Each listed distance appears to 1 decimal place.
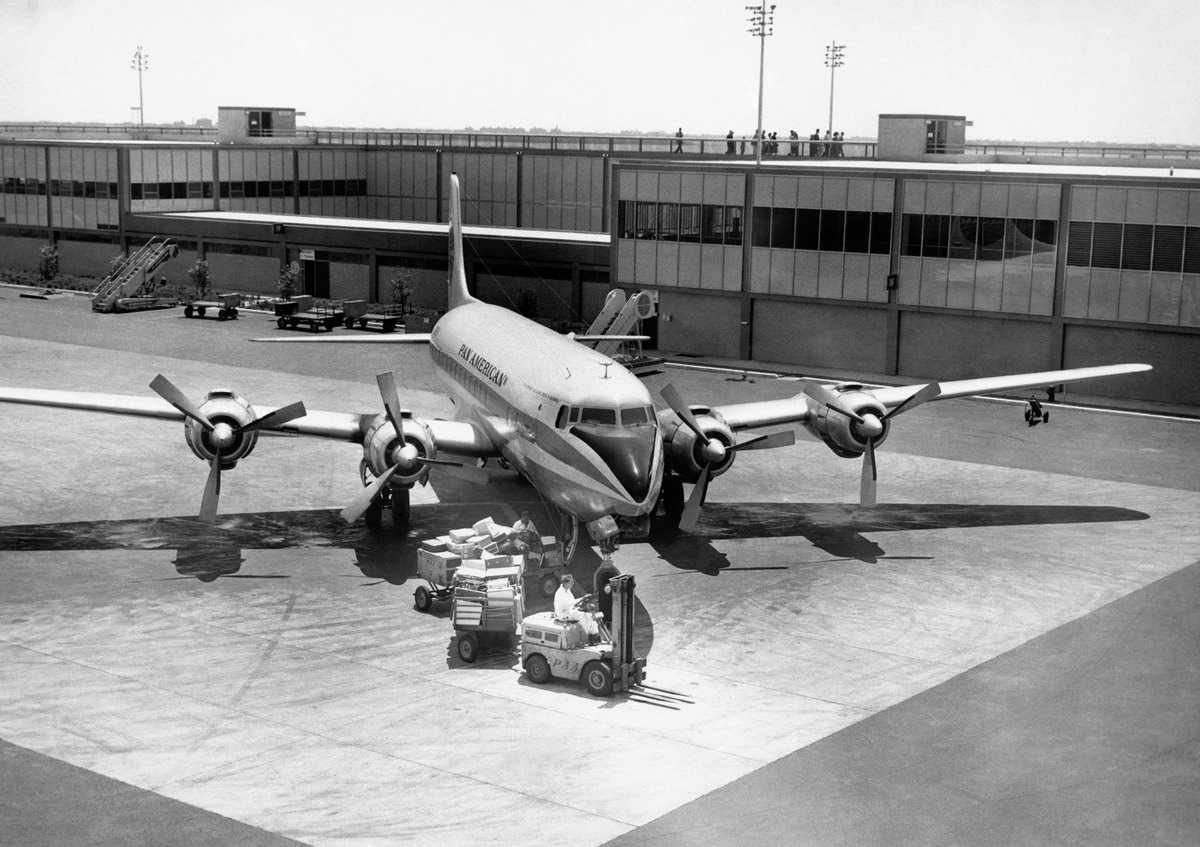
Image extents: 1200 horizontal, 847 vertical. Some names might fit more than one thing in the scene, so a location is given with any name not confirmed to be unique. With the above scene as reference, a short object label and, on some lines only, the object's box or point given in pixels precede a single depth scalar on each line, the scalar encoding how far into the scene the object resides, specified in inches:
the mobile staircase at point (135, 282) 3587.6
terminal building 2549.2
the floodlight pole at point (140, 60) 6173.2
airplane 1411.2
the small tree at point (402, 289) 3577.8
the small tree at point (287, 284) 3659.0
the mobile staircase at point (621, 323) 2876.5
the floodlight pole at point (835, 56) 4985.2
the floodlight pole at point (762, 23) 3201.8
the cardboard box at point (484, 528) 1408.7
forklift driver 1159.6
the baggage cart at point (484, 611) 1195.3
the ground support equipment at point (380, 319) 3358.8
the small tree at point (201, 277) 3811.5
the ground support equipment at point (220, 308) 3464.6
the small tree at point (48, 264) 4178.2
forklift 1130.0
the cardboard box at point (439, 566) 1333.7
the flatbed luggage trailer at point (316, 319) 3339.1
